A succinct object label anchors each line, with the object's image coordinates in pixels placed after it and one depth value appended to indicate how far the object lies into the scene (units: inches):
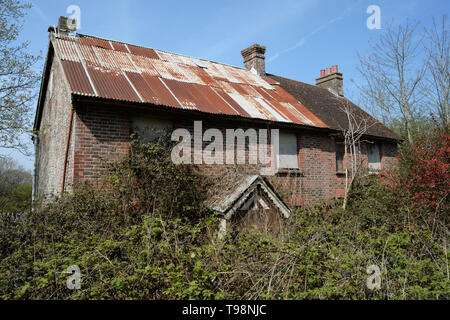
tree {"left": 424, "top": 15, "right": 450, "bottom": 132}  716.7
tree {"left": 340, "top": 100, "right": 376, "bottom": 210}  499.5
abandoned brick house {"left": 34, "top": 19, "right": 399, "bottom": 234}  325.1
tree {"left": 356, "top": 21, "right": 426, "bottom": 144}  793.6
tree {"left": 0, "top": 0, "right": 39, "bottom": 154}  520.1
